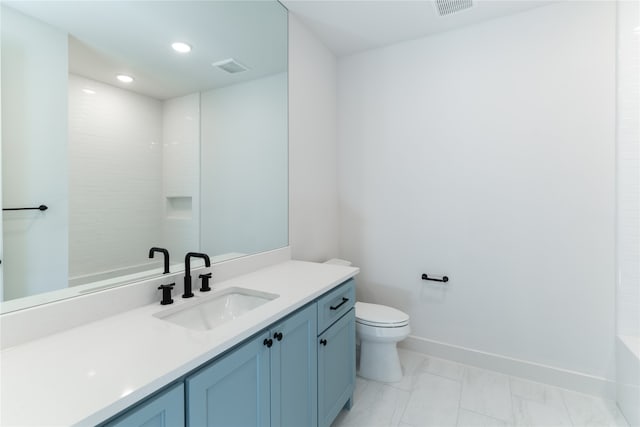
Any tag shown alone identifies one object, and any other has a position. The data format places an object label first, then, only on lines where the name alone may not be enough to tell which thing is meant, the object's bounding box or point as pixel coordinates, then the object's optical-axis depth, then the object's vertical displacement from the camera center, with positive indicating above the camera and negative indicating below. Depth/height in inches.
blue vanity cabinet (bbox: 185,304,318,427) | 35.2 -23.8
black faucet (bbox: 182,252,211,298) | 52.3 -11.6
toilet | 81.3 -35.7
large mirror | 40.4 +13.6
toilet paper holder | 94.4 -21.3
